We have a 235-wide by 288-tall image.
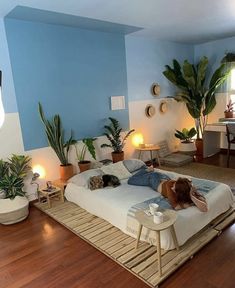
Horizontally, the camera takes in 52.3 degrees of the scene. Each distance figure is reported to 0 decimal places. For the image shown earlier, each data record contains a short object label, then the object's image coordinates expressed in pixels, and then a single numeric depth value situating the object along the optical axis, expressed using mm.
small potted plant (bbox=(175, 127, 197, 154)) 5113
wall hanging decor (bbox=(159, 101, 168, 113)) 5051
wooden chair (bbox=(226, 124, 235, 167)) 4207
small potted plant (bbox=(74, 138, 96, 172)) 3619
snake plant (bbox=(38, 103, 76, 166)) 3312
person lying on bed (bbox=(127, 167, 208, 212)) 2350
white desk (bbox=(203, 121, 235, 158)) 4785
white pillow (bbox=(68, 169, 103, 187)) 3145
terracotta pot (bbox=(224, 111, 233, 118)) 5121
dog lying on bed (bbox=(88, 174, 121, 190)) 3025
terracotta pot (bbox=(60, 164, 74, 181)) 3482
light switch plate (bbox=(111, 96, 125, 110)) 4176
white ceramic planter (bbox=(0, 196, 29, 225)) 2799
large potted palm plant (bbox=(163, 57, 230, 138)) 4762
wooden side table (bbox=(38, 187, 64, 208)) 3209
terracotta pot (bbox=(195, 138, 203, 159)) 5027
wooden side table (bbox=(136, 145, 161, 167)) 4438
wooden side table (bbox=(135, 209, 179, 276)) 1849
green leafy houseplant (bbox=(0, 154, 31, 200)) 2920
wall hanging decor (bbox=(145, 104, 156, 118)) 4777
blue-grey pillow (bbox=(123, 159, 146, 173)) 3498
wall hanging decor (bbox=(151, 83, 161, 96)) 4824
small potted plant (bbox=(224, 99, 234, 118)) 5129
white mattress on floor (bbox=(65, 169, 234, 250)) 2186
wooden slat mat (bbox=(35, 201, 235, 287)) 1951
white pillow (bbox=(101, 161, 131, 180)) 3303
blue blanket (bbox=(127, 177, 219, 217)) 2388
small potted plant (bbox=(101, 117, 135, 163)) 4047
